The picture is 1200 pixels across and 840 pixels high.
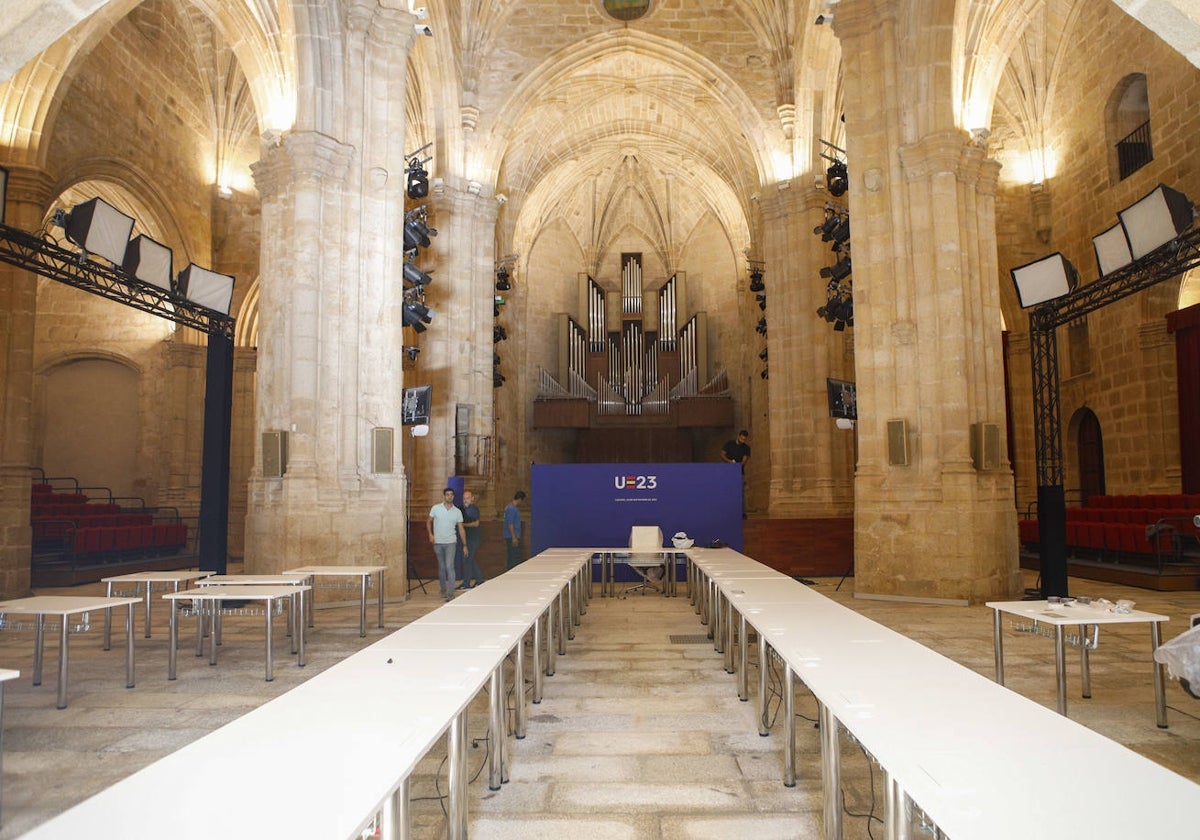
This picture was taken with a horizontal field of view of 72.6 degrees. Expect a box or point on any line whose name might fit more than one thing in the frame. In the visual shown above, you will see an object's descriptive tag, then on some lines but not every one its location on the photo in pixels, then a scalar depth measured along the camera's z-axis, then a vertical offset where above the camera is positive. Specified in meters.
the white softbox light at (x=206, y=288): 8.85 +2.17
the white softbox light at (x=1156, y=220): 7.16 +2.35
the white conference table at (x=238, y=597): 5.25 -0.84
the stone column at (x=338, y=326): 8.71 +1.76
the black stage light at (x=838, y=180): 11.90 +4.51
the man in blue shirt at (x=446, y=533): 8.89 -0.55
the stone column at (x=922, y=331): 8.64 +1.66
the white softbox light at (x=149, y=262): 7.99 +2.24
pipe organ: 23.38 +3.70
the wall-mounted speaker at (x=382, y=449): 9.12 +0.38
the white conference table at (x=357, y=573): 6.62 -0.72
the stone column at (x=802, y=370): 14.86 +2.07
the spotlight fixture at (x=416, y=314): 11.98 +2.51
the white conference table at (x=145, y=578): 6.30 -0.73
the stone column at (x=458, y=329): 14.63 +2.94
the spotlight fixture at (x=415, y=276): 11.61 +2.98
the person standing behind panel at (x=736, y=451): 15.60 +0.59
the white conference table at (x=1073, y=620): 4.03 -0.70
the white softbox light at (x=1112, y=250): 7.89 +2.25
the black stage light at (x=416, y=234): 11.63 +3.58
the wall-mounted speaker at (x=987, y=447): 8.64 +0.35
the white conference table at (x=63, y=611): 4.54 -0.72
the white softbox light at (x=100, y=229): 7.37 +2.36
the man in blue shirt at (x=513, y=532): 10.79 -0.65
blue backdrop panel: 11.73 -0.32
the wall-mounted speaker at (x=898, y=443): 8.84 +0.41
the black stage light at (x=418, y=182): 12.49 +4.60
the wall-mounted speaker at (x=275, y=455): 8.61 +0.31
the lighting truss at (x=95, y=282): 7.39 +2.00
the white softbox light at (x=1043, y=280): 8.49 +2.11
